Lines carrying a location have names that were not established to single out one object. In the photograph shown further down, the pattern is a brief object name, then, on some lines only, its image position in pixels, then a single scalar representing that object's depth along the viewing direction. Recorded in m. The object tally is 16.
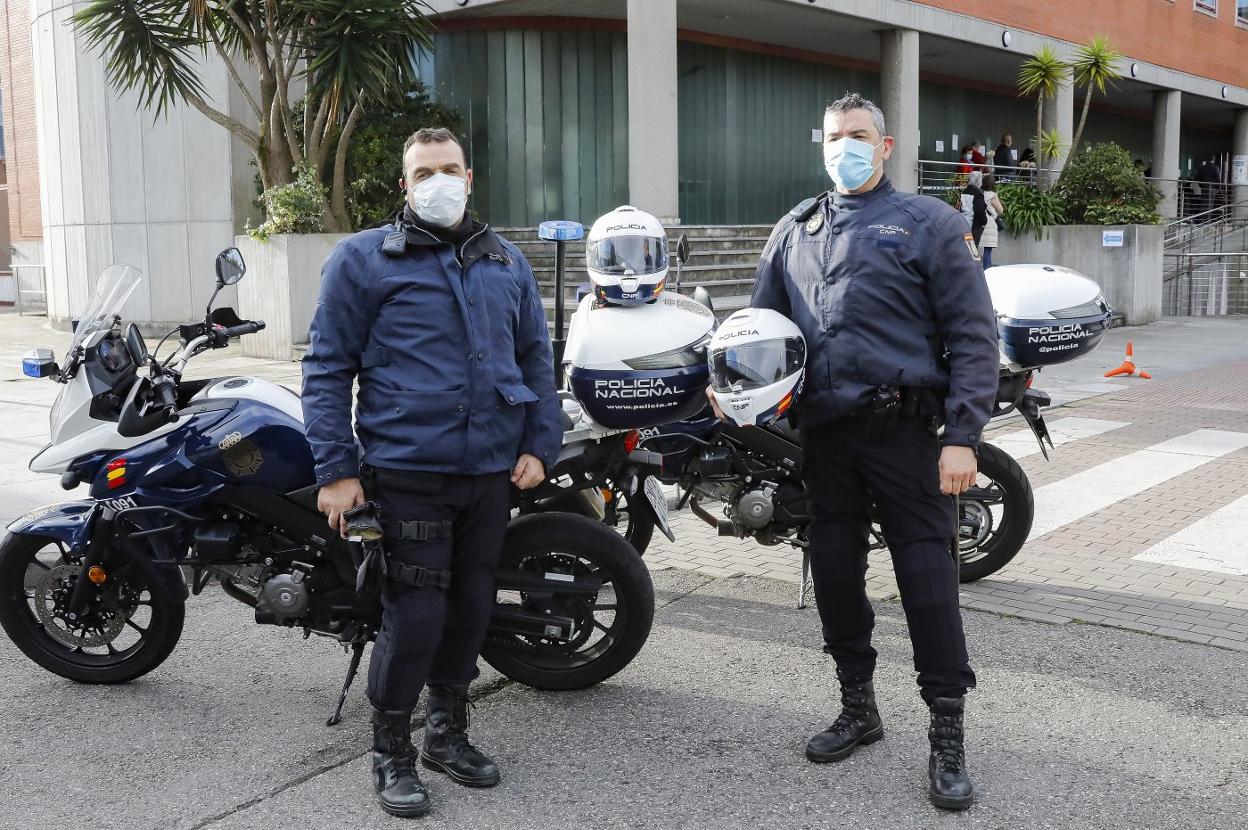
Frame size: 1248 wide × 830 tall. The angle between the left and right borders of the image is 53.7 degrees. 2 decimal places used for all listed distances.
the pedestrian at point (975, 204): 17.20
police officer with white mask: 3.45
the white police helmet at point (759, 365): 3.66
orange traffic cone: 12.83
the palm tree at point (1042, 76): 21.95
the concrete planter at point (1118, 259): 18.14
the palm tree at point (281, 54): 14.08
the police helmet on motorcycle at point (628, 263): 4.36
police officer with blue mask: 3.50
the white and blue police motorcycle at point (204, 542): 4.09
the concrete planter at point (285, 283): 14.24
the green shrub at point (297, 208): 14.22
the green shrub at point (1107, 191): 18.44
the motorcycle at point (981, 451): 4.96
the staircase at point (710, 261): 15.65
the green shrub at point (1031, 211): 18.89
